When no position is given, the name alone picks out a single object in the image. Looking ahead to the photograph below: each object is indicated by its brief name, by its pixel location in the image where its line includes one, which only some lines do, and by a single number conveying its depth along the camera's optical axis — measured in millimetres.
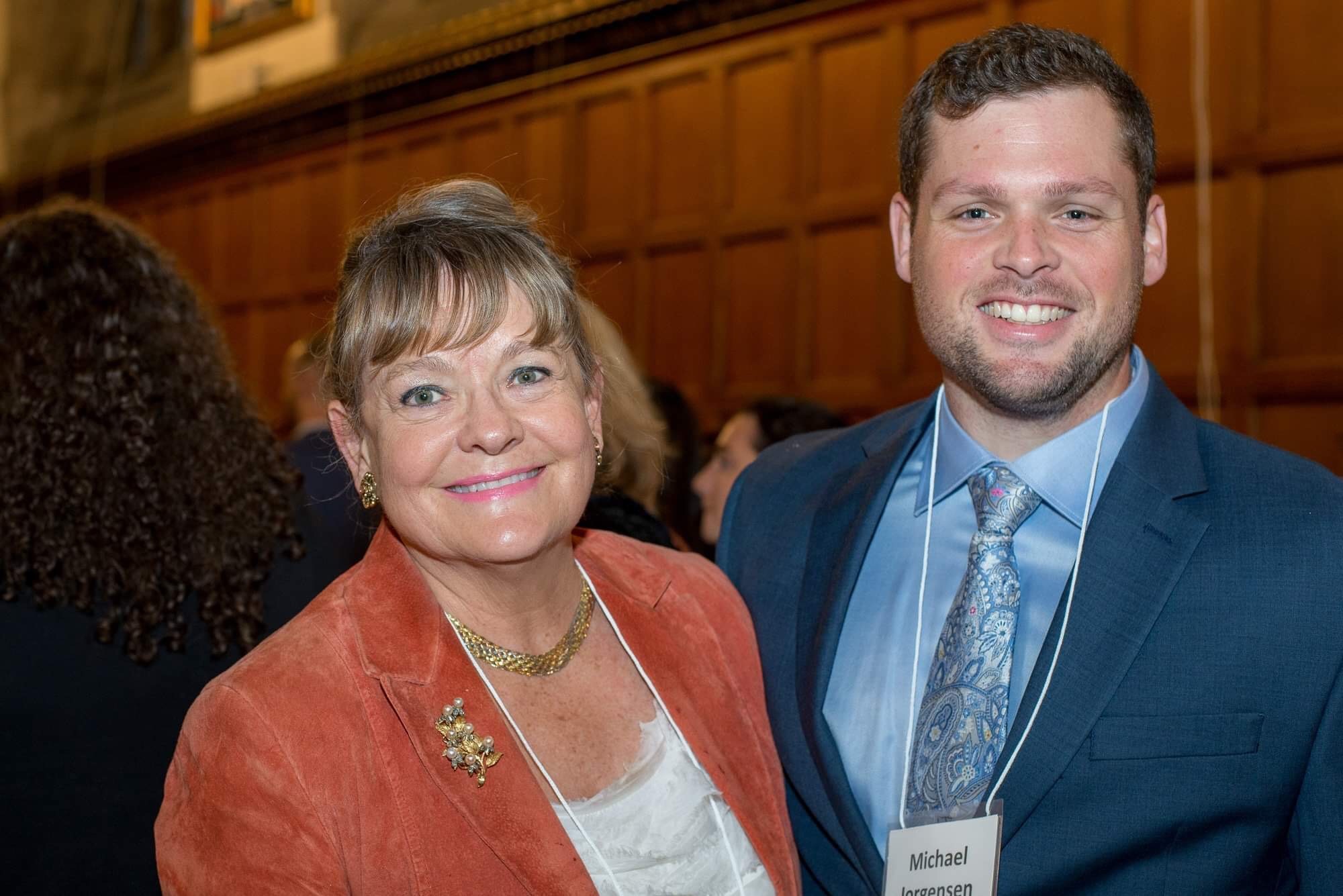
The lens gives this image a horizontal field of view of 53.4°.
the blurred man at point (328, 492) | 2490
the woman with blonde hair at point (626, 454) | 2566
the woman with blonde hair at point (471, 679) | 1628
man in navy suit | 1745
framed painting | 7434
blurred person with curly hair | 2064
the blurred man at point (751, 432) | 4160
